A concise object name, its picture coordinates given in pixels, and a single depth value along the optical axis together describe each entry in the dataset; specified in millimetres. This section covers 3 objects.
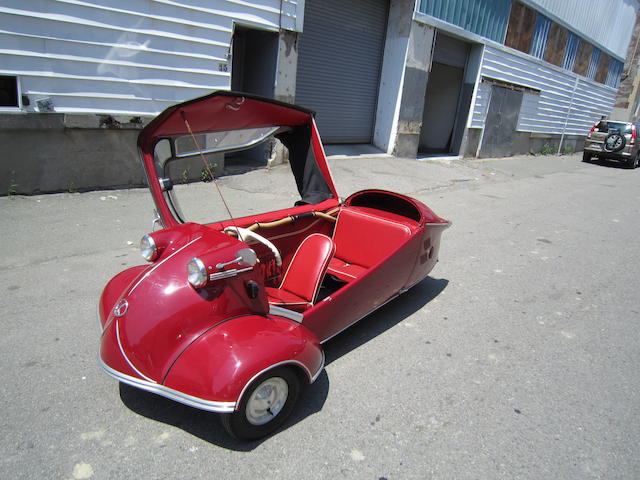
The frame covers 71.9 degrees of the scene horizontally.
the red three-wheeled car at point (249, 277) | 2279
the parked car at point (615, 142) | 16047
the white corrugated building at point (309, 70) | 6285
